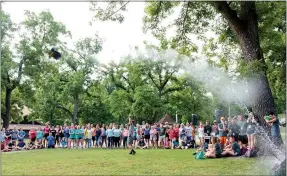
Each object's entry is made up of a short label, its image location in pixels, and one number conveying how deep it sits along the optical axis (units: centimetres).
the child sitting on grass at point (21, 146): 2390
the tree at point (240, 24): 1312
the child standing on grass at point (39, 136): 2522
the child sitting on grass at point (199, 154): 1470
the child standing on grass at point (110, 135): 2447
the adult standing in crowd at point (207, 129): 2257
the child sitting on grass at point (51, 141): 2477
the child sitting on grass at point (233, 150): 1510
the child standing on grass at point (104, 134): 2518
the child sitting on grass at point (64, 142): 2566
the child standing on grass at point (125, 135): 2430
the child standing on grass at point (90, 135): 2497
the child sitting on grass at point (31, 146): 2443
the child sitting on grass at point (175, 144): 2323
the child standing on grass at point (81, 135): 2487
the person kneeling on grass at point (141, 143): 2427
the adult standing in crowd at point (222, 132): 1800
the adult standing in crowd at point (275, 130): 1329
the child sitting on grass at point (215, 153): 1493
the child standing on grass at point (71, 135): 2488
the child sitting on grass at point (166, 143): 2391
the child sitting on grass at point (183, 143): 2291
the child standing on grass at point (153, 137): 2414
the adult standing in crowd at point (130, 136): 1858
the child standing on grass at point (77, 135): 2484
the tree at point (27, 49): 3516
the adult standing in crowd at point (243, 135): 1683
